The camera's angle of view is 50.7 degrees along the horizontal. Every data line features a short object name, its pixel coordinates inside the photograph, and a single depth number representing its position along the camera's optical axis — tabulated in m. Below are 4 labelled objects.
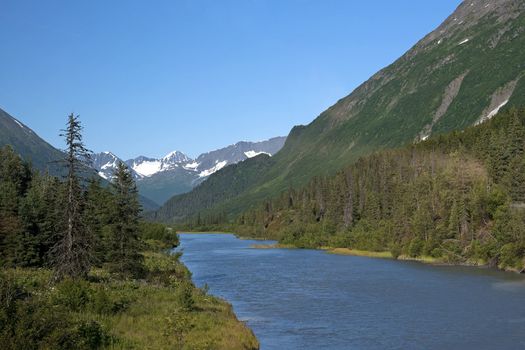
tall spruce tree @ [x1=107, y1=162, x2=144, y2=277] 67.38
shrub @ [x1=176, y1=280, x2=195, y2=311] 45.62
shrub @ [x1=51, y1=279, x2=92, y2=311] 39.19
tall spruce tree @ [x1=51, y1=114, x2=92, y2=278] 51.22
